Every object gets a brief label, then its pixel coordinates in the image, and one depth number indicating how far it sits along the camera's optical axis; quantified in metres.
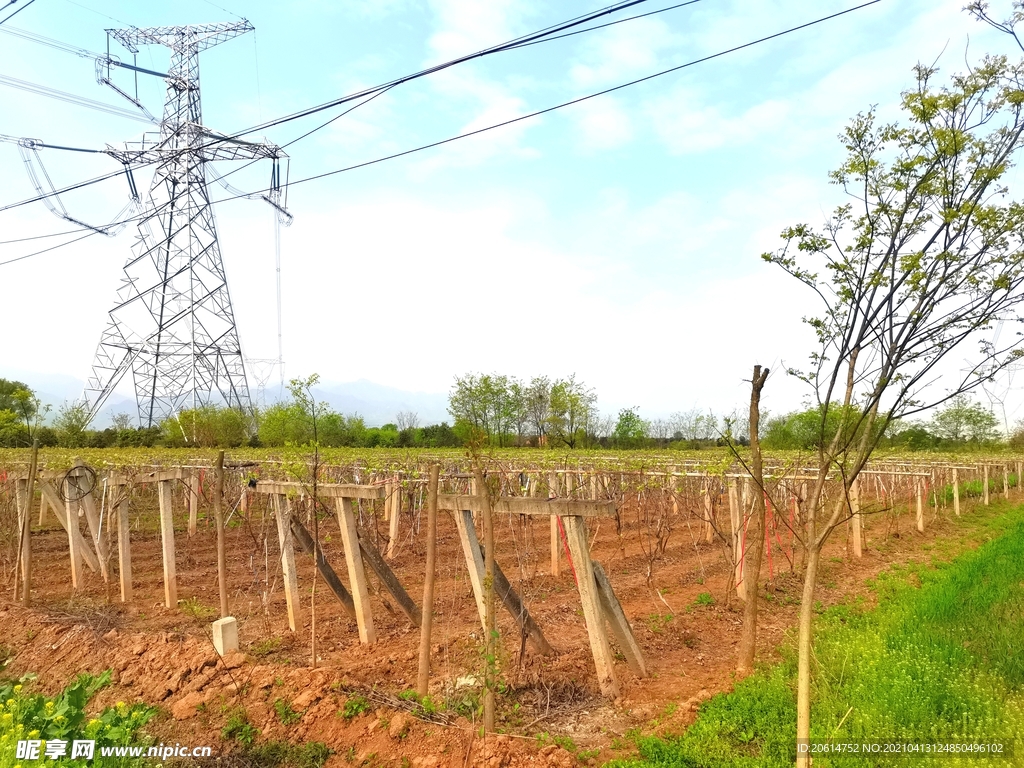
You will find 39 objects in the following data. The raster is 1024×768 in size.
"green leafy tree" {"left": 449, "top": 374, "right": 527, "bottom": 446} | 43.38
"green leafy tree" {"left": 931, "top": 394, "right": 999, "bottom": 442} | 42.19
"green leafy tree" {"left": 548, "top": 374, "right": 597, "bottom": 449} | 37.19
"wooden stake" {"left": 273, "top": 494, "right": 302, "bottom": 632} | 6.52
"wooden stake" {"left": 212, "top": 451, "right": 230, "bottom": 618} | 5.81
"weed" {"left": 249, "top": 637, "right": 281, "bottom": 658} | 6.08
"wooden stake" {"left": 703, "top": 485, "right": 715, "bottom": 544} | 13.40
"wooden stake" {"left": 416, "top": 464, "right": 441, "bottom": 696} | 4.50
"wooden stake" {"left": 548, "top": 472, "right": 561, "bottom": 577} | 9.64
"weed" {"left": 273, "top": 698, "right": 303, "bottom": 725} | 4.43
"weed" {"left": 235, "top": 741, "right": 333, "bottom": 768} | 4.08
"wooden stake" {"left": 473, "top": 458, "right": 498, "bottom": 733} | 3.85
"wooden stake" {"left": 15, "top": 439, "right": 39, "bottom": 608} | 7.41
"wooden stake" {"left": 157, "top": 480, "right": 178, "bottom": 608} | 7.66
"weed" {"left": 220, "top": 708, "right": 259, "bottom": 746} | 4.36
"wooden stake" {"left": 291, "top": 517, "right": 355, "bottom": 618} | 6.22
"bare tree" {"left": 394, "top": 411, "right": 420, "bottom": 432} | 49.09
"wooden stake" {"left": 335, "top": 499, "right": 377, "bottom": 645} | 5.96
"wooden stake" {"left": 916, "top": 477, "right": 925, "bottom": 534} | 14.92
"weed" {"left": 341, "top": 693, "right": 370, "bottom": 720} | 4.36
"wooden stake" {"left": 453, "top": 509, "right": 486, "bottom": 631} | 5.25
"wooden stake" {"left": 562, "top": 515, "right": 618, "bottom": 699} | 4.75
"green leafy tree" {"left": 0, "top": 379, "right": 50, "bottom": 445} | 21.51
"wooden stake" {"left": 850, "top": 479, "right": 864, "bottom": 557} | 11.76
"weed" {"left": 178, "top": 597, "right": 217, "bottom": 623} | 7.40
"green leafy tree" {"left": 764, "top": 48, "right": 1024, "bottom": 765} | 3.47
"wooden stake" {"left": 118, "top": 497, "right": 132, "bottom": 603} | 7.99
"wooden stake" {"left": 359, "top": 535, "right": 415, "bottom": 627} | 6.13
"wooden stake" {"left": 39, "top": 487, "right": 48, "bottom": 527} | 14.37
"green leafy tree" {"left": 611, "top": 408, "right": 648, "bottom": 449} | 45.31
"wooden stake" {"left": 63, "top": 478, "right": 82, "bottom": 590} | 8.74
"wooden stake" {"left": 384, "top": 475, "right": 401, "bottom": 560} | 10.88
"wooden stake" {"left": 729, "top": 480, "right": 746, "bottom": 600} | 8.50
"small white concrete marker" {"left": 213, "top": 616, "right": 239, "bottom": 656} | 5.29
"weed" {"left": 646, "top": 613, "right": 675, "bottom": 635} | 6.97
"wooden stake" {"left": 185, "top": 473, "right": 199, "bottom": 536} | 13.00
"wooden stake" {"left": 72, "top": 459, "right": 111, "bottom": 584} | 8.38
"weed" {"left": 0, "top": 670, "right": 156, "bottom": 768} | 4.02
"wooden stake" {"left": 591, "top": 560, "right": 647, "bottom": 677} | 4.97
